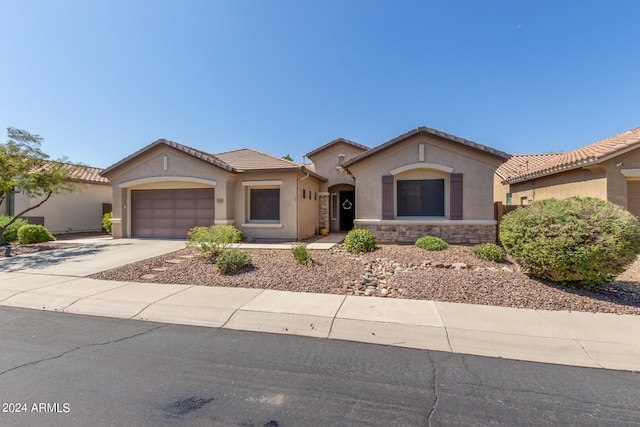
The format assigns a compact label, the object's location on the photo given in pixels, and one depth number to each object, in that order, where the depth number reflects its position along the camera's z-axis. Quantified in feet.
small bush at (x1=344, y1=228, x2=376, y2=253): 34.09
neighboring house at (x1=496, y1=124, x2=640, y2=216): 35.53
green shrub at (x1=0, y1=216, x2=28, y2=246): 46.00
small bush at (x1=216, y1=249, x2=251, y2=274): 26.20
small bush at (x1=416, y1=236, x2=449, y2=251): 33.81
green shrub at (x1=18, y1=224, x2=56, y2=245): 44.96
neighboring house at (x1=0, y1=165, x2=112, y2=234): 56.90
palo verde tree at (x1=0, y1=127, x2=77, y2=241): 39.01
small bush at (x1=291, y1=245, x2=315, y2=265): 28.25
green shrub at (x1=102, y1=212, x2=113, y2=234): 57.11
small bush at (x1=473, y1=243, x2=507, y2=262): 29.04
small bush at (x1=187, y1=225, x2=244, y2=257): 29.73
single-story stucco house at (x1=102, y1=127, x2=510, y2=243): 38.47
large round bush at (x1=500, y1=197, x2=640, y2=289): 18.92
